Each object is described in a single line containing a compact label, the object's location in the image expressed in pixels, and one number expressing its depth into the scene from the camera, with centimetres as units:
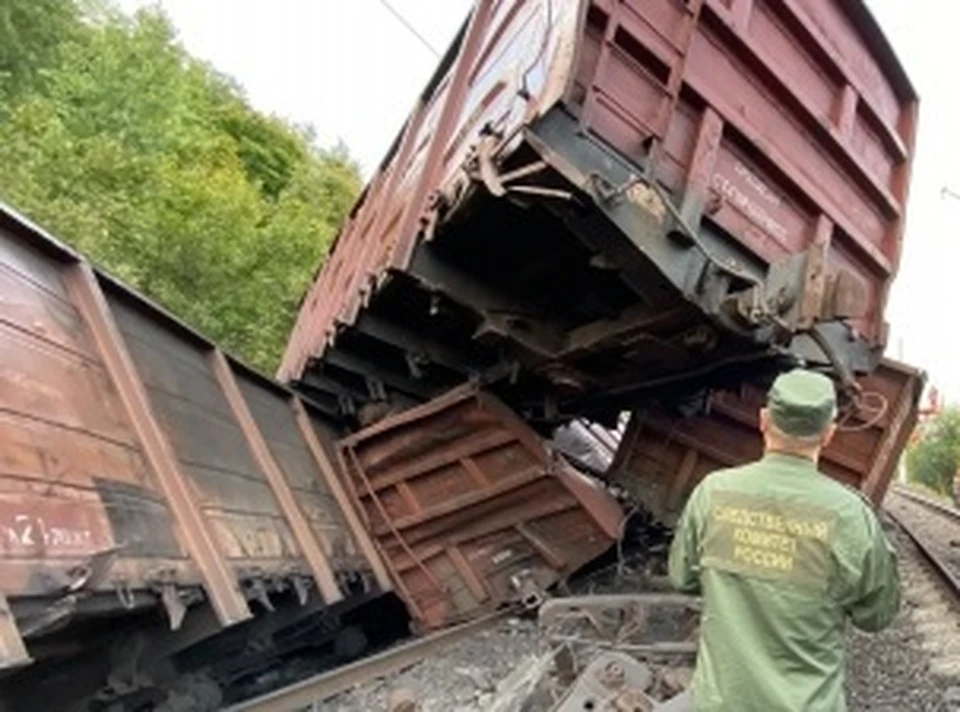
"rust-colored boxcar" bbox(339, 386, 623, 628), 625
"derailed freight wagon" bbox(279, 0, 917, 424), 410
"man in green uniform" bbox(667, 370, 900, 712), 214
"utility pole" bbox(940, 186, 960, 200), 3005
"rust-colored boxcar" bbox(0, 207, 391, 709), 275
